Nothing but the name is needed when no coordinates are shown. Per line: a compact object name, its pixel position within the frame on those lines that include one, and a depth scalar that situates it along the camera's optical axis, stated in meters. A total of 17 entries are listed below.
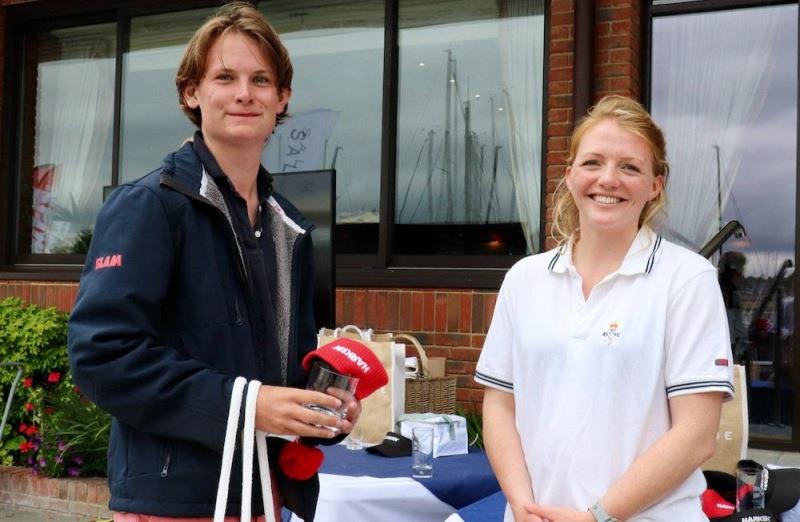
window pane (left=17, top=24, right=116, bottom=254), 7.69
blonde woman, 1.94
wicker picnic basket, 4.00
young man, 1.57
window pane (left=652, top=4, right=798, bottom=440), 5.77
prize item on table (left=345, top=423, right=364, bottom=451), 3.58
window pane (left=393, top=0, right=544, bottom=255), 6.01
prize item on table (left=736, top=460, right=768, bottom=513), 2.77
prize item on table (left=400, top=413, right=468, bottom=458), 3.42
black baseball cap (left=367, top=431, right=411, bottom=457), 3.40
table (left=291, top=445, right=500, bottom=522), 2.86
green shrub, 5.69
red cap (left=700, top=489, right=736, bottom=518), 2.75
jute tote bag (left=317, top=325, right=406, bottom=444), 3.63
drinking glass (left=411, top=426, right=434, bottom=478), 3.12
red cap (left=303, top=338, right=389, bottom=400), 1.68
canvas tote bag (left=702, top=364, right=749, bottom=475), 3.35
